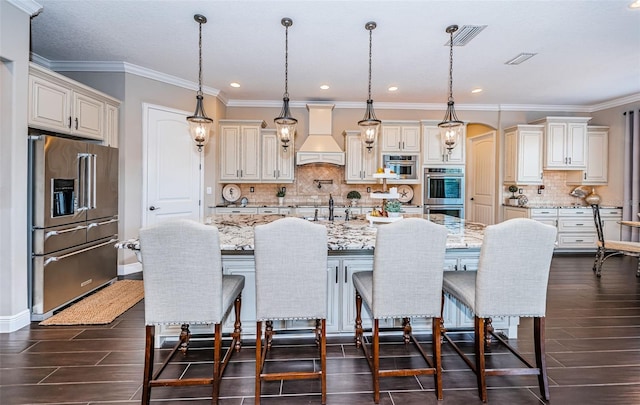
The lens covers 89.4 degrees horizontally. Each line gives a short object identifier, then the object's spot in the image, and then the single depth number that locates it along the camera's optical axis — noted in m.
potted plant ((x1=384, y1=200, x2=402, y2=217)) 3.10
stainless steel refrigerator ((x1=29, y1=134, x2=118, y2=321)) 2.88
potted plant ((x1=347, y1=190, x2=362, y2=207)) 5.92
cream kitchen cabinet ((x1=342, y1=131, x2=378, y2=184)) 5.79
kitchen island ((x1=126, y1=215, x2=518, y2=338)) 2.46
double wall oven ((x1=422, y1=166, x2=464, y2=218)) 5.70
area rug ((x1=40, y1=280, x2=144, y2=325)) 2.90
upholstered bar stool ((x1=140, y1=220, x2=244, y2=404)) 1.74
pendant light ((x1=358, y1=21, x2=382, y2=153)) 3.12
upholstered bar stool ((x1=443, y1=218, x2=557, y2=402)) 1.84
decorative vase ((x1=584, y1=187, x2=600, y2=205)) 6.00
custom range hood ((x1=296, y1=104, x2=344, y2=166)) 5.63
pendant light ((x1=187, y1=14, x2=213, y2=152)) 2.86
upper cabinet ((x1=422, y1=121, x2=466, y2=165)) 5.71
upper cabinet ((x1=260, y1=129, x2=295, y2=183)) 5.71
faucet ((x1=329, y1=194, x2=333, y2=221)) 3.42
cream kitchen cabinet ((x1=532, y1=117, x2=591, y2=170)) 5.80
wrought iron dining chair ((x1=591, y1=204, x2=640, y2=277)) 4.24
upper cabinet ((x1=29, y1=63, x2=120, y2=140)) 2.94
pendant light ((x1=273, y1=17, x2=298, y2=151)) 3.05
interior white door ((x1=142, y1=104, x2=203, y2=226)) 4.50
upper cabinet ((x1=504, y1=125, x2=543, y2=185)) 5.84
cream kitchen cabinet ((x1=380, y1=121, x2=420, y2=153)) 5.73
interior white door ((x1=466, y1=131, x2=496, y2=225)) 6.57
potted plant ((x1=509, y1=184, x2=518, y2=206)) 6.15
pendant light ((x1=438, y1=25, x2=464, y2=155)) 3.07
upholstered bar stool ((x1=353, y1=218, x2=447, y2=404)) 1.84
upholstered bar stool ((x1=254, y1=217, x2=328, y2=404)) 1.79
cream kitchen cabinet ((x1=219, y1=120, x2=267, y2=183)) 5.62
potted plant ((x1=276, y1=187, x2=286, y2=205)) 5.91
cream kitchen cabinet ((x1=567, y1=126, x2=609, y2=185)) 6.00
